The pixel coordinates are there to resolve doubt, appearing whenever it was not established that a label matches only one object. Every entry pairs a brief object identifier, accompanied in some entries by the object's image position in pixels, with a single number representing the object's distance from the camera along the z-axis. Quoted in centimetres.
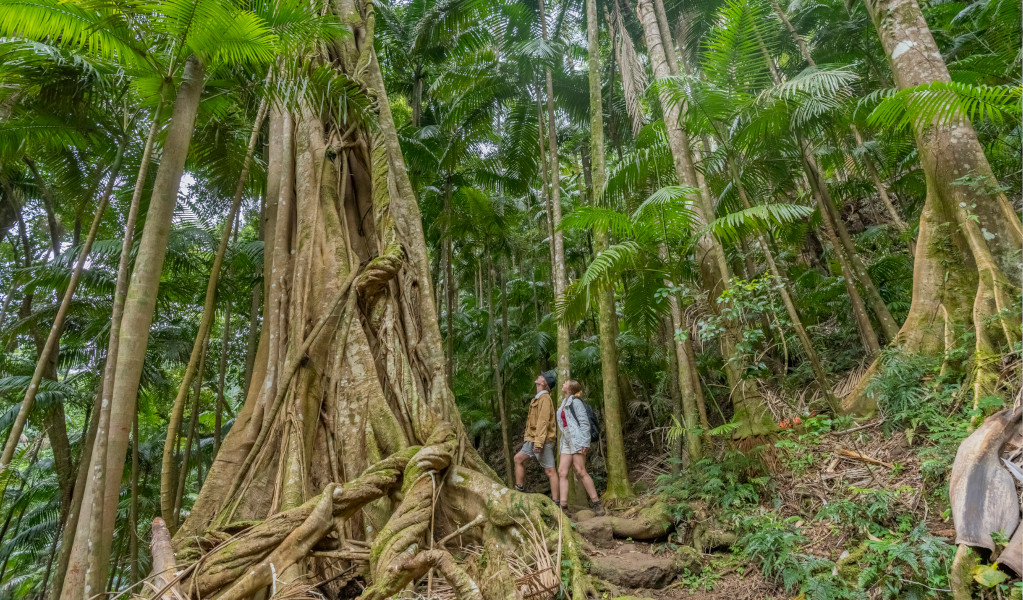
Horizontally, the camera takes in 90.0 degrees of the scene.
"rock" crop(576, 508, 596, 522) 455
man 538
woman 504
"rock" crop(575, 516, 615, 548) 388
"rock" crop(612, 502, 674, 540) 396
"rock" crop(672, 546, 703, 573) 338
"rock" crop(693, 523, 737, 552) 362
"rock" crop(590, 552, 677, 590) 309
